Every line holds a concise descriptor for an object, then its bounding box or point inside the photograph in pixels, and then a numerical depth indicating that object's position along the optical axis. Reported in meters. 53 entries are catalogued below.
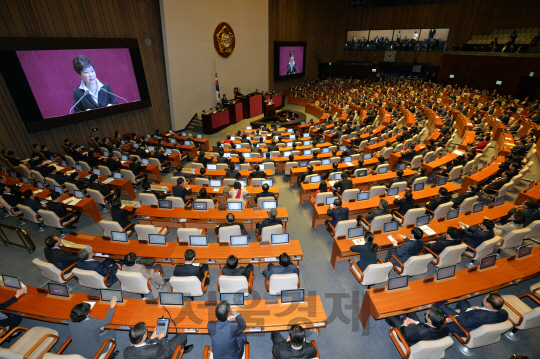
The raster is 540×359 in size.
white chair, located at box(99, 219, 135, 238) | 6.55
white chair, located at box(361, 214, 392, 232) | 6.68
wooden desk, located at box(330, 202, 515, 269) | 6.14
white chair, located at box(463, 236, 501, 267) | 5.75
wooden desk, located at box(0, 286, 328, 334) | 4.27
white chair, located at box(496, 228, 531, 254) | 5.98
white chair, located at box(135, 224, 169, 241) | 6.46
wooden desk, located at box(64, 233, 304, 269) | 5.79
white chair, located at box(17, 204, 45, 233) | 7.51
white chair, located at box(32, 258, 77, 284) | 5.21
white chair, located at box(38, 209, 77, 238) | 7.31
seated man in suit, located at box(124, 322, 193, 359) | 3.60
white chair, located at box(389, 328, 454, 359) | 3.64
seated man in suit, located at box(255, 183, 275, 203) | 7.80
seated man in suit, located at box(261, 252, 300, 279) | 5.04
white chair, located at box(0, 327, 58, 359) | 3.82
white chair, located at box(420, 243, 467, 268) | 5.58
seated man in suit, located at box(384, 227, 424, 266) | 5.69
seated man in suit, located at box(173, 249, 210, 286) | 5.23
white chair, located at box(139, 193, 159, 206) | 7.97
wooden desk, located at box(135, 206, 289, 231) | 7.24
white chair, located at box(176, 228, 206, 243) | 6.30
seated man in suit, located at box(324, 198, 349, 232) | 7.00
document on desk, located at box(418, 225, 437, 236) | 6.37
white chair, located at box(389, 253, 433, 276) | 5.28
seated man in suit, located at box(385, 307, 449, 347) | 3.93
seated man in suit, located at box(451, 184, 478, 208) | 7.53
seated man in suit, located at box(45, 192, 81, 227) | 7.58
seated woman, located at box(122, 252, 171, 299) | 5.11
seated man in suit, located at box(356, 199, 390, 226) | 6.91
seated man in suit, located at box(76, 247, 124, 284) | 5.27
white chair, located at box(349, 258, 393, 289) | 5.06
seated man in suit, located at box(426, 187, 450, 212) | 7.45
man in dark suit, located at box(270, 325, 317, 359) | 3.60
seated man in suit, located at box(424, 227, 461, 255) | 5.81
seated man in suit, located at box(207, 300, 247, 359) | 3.82
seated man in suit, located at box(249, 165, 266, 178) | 9.53
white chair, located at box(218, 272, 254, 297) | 4.68
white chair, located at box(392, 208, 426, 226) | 6.84
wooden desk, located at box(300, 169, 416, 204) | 9.01
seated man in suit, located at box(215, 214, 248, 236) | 6.22
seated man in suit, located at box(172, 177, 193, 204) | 8.38
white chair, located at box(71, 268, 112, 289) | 5.05
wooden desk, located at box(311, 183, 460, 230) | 7.61
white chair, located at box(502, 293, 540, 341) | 4.28
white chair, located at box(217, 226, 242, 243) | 6.22
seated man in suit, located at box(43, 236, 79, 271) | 5.64
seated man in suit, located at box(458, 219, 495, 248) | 6.01
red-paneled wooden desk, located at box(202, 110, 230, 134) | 18.09
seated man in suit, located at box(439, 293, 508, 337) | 4.19
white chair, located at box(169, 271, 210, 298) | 4.85
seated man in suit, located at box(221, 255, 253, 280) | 4.97
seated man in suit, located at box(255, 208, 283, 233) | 6.38
